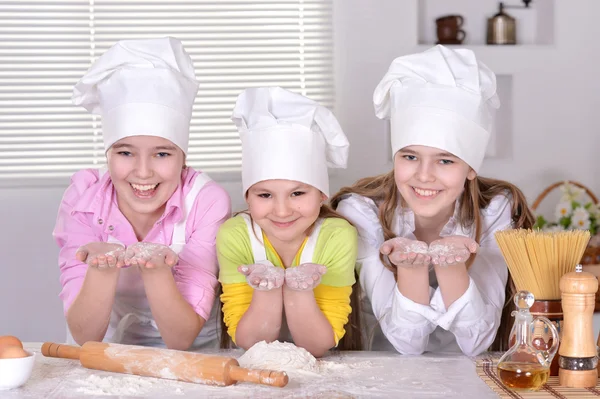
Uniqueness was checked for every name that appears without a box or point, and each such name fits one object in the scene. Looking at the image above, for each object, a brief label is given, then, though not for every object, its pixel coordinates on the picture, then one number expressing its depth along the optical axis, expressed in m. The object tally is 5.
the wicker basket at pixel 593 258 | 2.56
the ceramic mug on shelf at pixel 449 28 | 3.10
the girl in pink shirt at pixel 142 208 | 1.62
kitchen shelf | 3.22
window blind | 2.97
